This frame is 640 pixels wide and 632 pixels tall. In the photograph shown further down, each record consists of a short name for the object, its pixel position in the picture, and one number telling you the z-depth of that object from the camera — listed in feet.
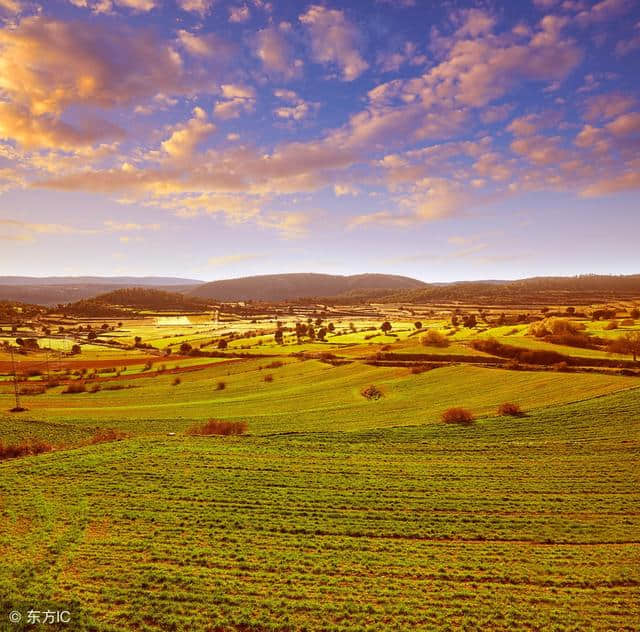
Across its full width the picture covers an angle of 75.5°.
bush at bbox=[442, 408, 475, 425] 142.41
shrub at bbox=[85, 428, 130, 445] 126.19
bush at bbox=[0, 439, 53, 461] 112.88
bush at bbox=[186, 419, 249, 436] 137.69
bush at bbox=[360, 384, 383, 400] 193.88
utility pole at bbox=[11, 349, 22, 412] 179.00
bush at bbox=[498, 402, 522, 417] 150.41
